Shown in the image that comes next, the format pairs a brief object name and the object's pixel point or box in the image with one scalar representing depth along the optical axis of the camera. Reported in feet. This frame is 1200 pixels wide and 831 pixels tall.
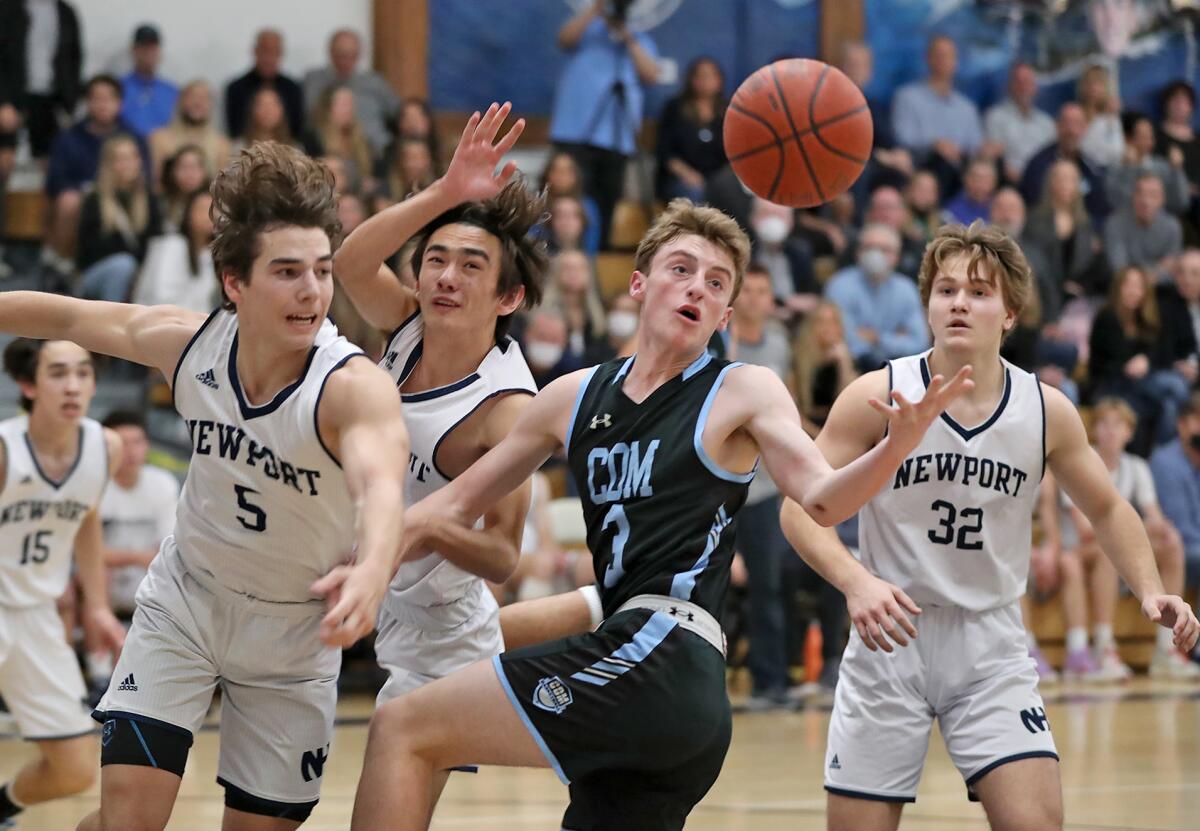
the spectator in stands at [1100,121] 51.42
